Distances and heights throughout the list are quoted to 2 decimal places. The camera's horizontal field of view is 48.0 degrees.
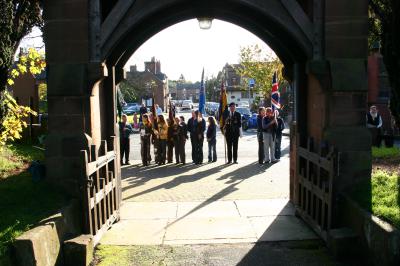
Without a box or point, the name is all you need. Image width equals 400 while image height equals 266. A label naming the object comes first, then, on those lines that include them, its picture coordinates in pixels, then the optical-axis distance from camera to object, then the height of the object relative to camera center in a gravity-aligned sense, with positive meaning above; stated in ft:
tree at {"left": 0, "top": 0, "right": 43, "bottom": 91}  23.61 +5.05
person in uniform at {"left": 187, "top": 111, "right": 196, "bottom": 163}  49.88 -2.69
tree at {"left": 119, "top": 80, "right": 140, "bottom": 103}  188.45 +6.73
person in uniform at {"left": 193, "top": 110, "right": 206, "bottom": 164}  49.39 -3.69
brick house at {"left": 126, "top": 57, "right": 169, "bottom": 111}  205.57 +13.32
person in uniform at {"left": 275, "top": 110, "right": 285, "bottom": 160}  50.25 -3.80
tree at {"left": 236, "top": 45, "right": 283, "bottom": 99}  133.80 +11.33
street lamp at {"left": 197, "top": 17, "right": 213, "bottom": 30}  27.48 +5.10
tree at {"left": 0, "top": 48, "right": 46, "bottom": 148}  27.18 +0.03
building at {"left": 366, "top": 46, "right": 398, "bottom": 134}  92.79 +3.94
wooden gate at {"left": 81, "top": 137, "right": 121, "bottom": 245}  18.94 -3.96
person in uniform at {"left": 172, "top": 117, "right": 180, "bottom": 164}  50.37 -3.68
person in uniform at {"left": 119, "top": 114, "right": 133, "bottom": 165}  48.24 -3.13
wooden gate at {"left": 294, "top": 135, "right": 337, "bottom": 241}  19.62 -3.97
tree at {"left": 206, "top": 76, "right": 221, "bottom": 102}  286.58 +12.07
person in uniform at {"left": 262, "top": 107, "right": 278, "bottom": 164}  48.06 -2.98
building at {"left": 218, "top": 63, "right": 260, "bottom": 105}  265.75 +8.97
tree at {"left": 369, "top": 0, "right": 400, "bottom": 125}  23.68 +3.37
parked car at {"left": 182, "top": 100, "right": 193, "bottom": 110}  265.65 +0.54
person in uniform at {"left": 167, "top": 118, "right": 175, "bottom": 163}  50.55 -3.80
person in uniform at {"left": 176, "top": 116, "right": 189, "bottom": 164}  50.09 -3.92
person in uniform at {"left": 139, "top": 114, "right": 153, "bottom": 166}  48.80 -3.43
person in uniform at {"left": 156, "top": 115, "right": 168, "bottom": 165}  49.85 -3.61
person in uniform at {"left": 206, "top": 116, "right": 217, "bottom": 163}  50.80 -3.72
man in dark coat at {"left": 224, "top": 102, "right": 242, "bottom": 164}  49.14 -2.52
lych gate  21.25 +1.82
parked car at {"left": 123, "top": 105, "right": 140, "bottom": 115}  151.43 -1.01
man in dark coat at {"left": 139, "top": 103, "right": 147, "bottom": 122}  91.42 -0.66
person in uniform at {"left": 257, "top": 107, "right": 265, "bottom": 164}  47.96 -3.28
